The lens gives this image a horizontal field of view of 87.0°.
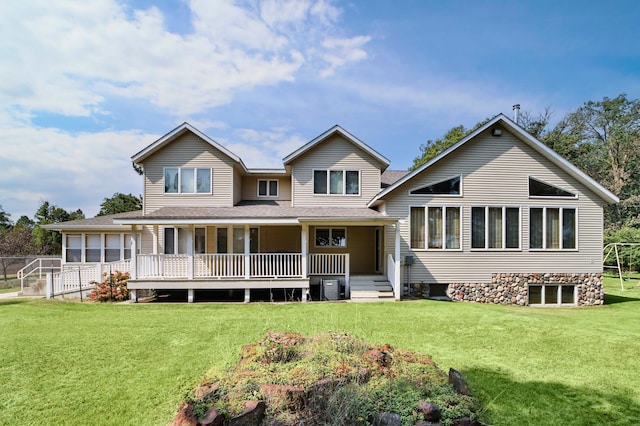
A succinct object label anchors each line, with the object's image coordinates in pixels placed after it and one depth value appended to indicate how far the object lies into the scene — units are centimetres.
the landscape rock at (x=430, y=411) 346
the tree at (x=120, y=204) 3653
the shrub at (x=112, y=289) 1263
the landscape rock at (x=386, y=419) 341
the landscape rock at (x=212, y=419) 338
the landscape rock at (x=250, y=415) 342
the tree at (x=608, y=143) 3384
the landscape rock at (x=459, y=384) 418
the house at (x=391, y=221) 1254
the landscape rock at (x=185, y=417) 350
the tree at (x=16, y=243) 2609
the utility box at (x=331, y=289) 1245
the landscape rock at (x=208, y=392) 387
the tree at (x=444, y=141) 3048
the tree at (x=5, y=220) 3816
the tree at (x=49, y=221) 2930
